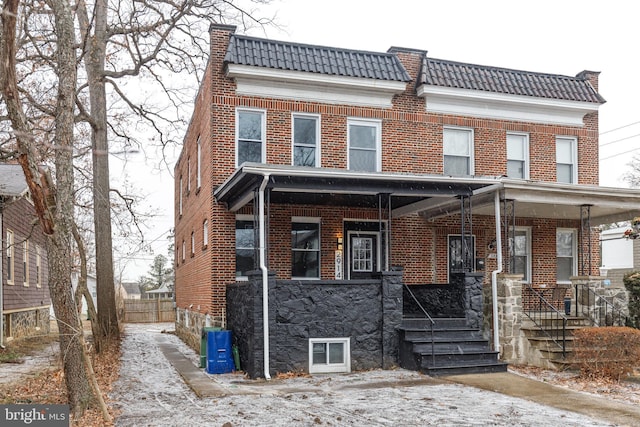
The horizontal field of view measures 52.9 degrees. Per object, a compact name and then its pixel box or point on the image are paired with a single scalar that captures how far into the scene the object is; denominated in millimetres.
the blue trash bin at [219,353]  12773
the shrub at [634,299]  14173
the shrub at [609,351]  11281
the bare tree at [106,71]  18062
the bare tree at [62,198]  8289
